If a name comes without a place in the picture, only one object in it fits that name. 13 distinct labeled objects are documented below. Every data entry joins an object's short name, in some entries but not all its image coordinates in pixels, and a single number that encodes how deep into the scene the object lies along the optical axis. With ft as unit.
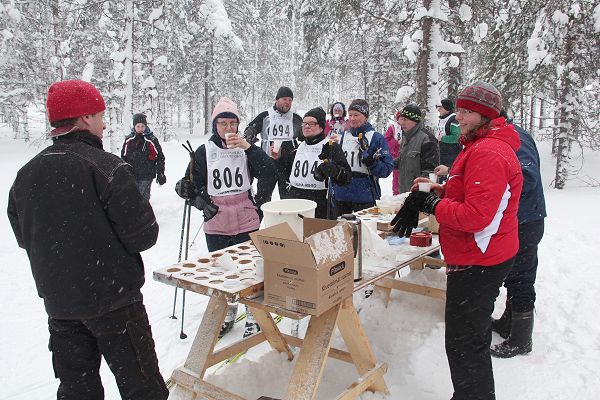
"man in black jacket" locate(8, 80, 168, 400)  7.87
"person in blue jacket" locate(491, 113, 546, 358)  12.73
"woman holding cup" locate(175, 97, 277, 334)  14.69
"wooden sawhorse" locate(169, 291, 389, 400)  9.23
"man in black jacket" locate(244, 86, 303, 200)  23.56
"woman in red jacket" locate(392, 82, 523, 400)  8.77
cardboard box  8.13
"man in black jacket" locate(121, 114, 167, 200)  31.09
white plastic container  10.11
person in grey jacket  20.24
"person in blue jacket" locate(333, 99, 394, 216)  16.94
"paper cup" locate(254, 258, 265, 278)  9.75
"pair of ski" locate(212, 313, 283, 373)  12.95
